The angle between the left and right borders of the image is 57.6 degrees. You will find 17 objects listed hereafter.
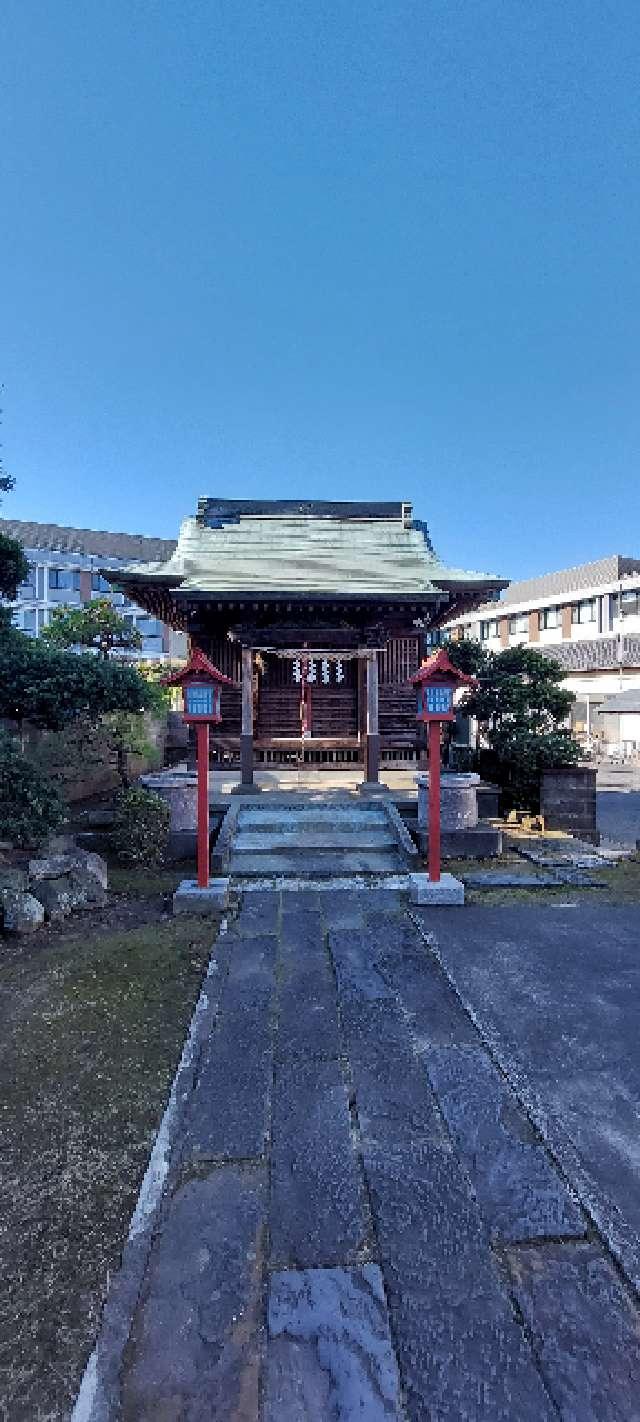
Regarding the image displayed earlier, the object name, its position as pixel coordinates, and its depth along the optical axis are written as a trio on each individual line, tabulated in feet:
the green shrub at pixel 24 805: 21.52
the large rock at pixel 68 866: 23.48
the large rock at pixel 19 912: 20.74
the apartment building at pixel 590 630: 117.50
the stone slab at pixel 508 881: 25.54
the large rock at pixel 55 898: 22.25
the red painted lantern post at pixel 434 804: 24.08
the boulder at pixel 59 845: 24.81
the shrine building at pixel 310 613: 39.75
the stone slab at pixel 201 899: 22.90
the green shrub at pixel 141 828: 29.81
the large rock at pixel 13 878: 21.53
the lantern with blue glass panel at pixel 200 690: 24.49
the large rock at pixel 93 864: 24.32
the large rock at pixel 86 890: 23.31
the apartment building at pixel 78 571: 155.74
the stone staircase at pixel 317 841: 27.30
